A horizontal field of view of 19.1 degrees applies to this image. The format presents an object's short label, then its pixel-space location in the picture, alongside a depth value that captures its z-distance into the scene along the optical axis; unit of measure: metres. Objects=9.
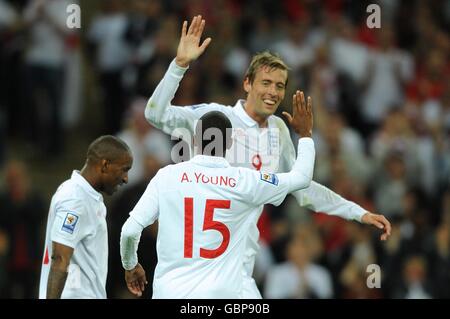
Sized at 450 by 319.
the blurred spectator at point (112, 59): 16.14
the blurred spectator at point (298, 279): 13.89
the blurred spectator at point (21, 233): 14.24
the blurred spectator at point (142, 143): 14.65
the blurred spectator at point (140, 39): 15.78
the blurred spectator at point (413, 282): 14.14
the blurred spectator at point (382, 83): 17.22
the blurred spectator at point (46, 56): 15.38
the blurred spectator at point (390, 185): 15.76
